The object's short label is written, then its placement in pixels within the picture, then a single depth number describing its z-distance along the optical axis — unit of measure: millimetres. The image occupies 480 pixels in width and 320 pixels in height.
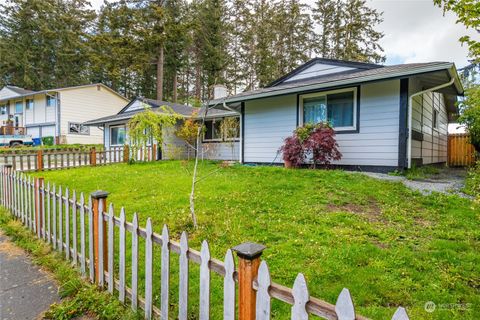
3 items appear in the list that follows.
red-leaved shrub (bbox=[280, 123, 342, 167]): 7832
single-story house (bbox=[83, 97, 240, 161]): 13891
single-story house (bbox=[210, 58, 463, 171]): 7281
